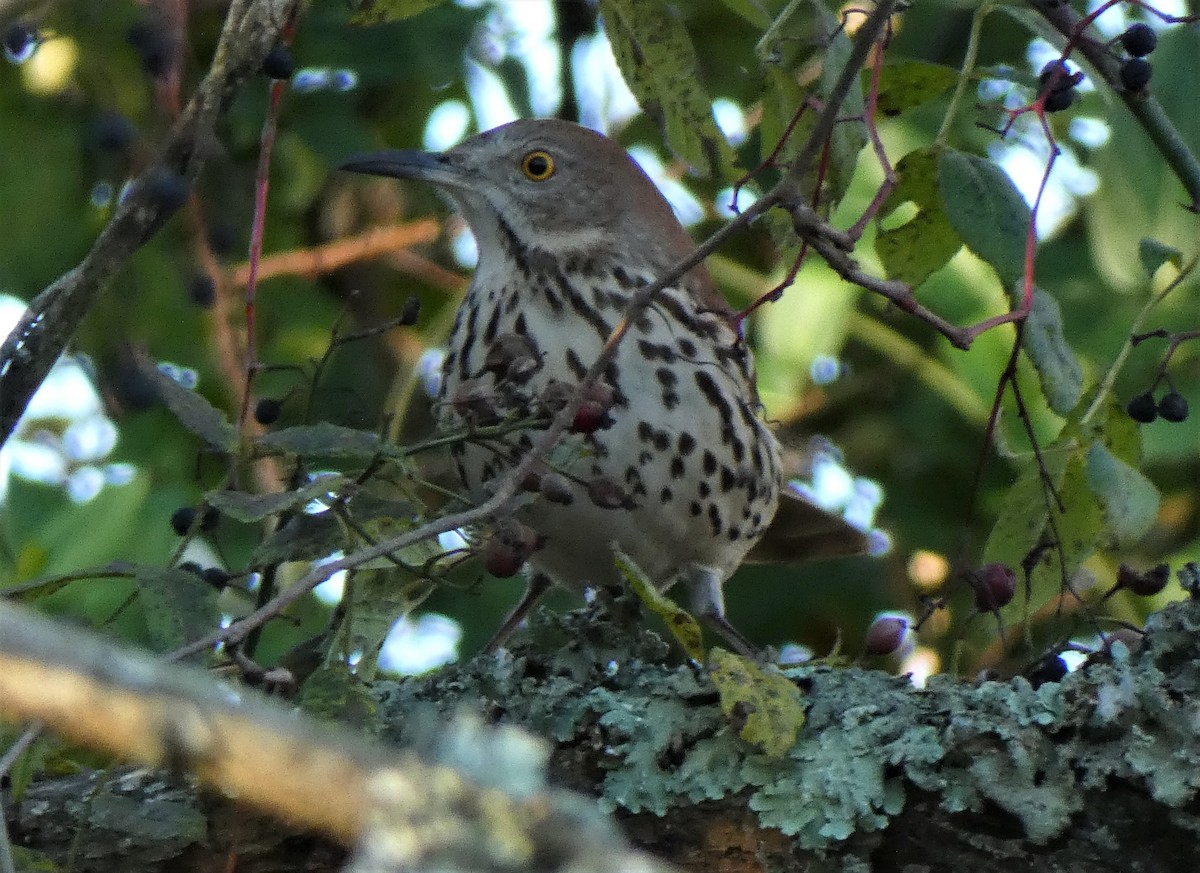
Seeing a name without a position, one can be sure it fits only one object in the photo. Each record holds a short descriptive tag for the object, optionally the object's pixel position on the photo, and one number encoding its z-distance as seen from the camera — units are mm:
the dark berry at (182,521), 4684
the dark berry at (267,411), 4891
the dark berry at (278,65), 4586
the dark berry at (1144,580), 4477
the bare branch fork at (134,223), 3555
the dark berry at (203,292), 5871
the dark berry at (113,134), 4590
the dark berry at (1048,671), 4492
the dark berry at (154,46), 4246
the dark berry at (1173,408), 4836
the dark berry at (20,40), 4602
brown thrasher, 5902
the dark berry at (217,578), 3883
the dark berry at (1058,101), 4340
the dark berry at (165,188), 3543
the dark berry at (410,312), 4480
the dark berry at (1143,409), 4812
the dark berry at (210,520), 4410
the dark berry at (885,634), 4625
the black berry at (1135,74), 4211
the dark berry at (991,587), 4488
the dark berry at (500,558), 4068
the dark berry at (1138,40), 4492
